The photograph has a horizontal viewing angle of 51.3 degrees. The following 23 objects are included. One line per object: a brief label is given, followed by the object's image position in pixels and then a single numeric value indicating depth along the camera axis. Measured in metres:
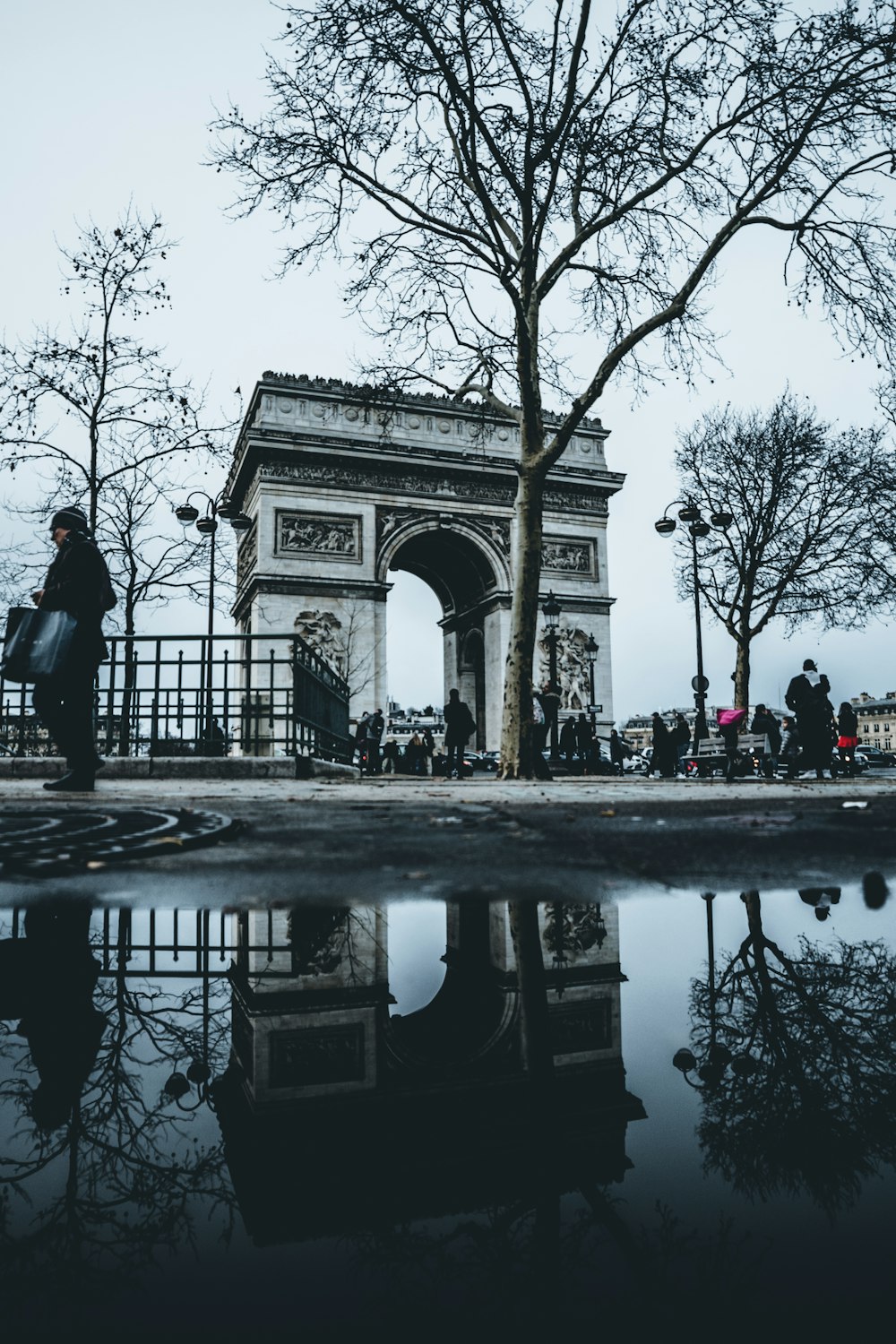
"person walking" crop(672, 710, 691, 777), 29.58
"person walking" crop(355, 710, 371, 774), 24.97
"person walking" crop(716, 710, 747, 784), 19.34
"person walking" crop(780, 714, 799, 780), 19.95
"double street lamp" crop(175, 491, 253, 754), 22.20
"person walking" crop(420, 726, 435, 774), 32.03
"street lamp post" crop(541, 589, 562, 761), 27.86
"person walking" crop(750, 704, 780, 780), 23.42
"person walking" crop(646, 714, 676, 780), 28.03
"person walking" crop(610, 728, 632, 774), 32.92
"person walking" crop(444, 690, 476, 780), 22.03
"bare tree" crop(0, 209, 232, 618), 18.39
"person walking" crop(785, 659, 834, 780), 16.77
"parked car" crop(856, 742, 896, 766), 57.82
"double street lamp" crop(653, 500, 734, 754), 24.78
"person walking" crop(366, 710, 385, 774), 24.97
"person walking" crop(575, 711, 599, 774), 29.69
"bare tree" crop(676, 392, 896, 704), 28.92
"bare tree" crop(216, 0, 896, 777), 12.41
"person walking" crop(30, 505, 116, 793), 6.89
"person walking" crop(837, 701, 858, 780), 23.97
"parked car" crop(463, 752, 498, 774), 34.62
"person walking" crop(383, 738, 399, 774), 32.81
